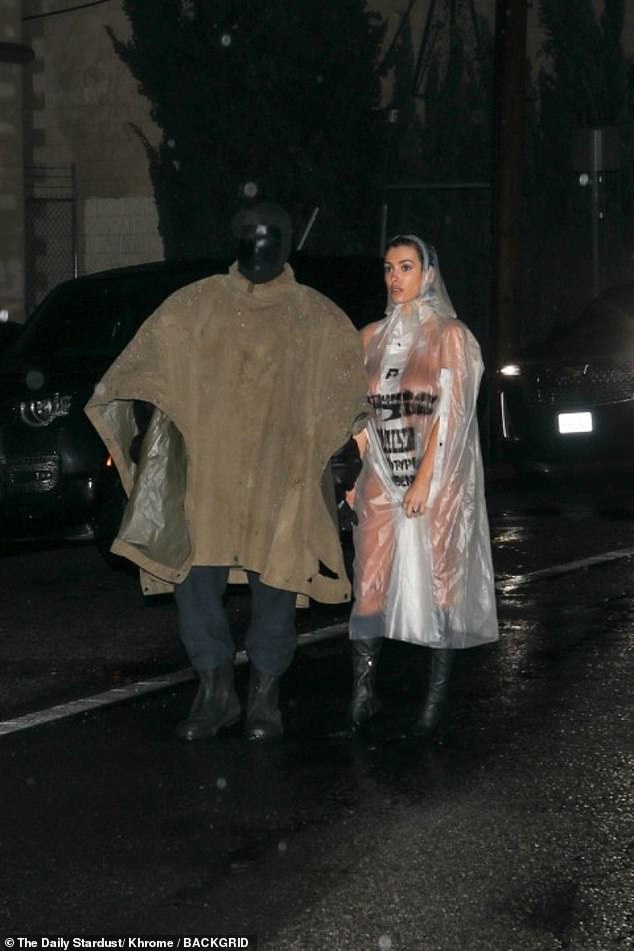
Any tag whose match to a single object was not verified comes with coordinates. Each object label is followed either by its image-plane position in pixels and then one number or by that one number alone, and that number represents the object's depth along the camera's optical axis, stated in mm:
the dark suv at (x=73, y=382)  10664
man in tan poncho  6367
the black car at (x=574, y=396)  13609
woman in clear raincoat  6434
